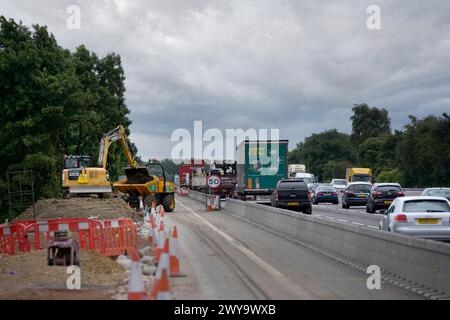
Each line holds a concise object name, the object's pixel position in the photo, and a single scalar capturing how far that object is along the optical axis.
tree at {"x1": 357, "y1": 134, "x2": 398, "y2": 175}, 120.50
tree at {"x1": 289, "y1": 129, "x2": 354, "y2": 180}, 170.62
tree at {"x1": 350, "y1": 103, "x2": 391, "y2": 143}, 147.62
